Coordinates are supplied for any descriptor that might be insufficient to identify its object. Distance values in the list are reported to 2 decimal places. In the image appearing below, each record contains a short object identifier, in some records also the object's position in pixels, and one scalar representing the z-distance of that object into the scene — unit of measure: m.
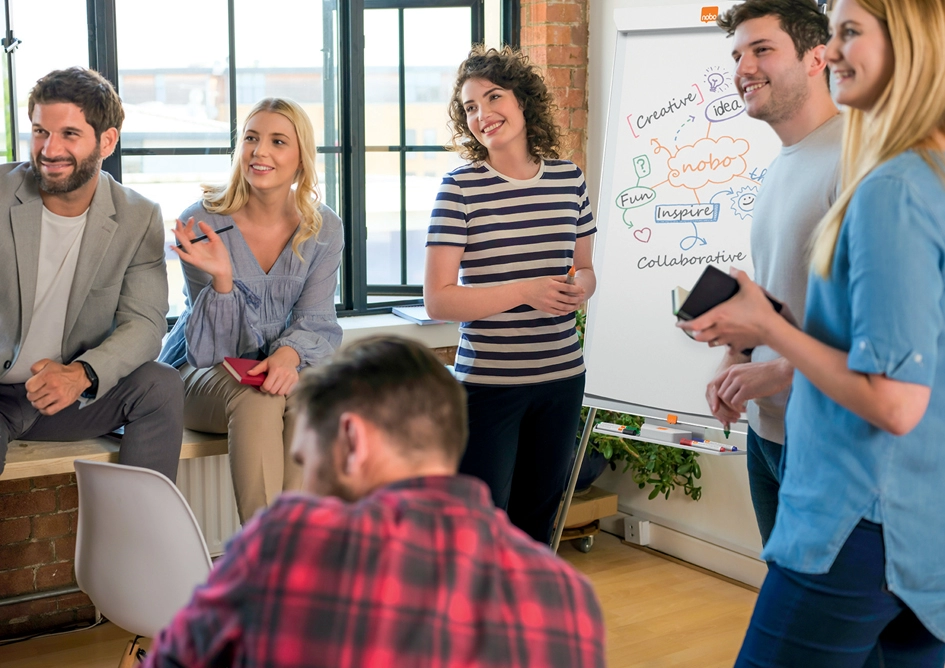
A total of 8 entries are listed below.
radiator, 3.00
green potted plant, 3.35
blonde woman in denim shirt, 1.07
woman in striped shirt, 2.28
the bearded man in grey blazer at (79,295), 2.29
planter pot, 3.47
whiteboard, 2.79
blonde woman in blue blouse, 2.40
